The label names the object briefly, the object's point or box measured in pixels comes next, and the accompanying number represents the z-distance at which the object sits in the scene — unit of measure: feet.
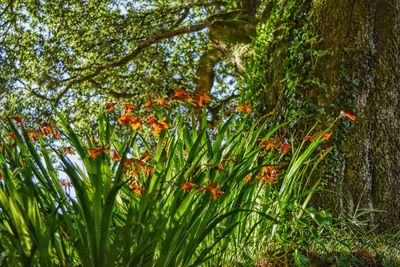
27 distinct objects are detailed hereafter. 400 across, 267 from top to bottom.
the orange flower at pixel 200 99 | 9.21
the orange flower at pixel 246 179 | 10.31
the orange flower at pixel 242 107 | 10.18
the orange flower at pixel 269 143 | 10.24
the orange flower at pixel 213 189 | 7.33
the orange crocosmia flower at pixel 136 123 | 7.61
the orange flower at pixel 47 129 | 9.61
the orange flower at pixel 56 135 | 10.08
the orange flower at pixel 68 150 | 10.31
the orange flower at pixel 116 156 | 8.78
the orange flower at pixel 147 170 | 8.03
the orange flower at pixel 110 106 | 9.39
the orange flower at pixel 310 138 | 11.00
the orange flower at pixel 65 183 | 9.70
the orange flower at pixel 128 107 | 8.64
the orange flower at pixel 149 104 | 8.89
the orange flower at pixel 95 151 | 7.31
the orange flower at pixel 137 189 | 9.05
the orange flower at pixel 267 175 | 10.59
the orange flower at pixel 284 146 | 10.35
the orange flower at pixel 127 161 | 7.69
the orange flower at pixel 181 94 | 8.86
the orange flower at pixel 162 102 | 8.78
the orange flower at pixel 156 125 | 7.65
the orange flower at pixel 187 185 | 7.51
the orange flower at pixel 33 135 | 9.61
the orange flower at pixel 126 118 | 7.56
